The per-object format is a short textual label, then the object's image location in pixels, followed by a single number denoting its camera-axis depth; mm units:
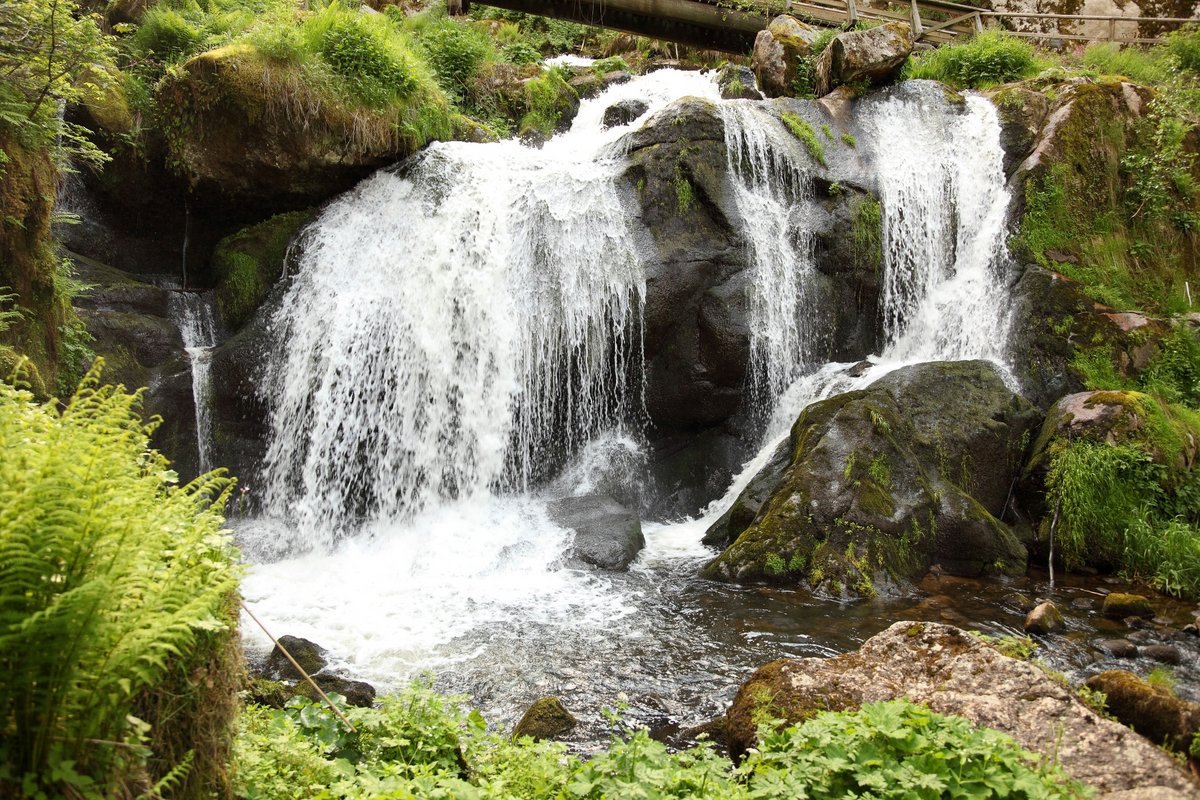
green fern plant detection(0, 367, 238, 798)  2047
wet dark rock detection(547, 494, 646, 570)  8898
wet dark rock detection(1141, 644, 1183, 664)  6164
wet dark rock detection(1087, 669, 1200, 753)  3723
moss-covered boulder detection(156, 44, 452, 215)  10852
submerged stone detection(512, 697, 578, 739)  5039
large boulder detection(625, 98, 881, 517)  11273
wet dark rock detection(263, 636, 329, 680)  5922
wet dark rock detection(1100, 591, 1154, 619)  7195
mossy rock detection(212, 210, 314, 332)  11625
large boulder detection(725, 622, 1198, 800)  3385
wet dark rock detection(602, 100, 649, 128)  15312
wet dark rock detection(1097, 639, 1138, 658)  6263
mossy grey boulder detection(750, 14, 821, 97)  14367
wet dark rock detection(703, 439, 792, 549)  9359
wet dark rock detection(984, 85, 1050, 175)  12609
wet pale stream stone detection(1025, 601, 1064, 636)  6789
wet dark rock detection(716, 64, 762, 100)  15336
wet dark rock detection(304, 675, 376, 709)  5223
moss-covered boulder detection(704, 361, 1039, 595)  8188
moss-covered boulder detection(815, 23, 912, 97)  13523
